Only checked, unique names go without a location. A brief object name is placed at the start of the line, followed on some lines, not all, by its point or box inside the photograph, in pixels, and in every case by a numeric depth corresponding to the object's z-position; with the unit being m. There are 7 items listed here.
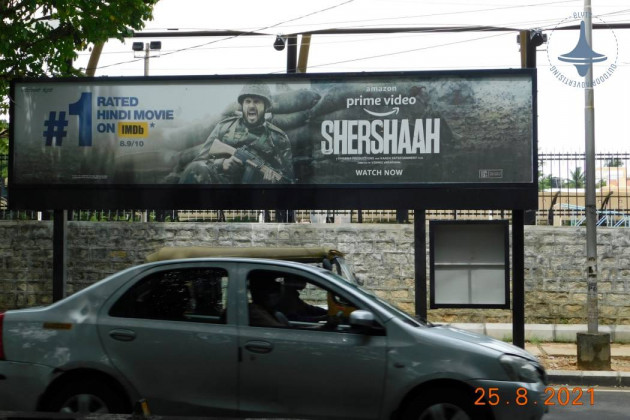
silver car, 5.93
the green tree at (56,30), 13.71
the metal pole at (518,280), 11.66
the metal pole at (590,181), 11.88
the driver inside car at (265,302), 6.20
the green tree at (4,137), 19.95
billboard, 11.87
